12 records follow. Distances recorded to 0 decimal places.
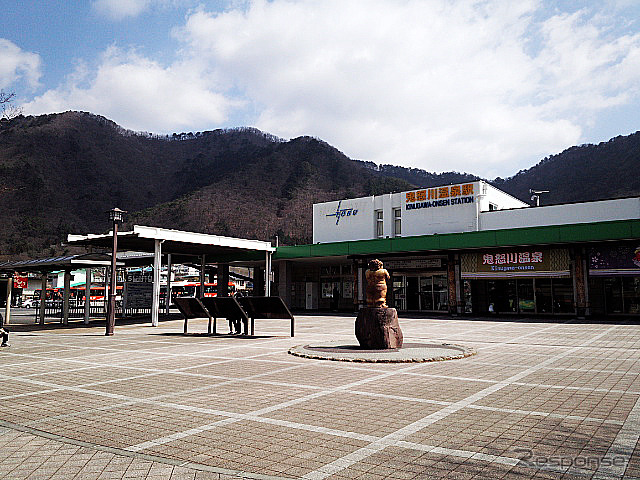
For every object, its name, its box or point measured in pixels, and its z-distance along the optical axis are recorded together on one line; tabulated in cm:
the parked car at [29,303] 5400
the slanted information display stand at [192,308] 1703
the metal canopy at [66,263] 2208
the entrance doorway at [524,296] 2625
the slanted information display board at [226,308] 1602
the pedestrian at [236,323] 1702
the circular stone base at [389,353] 1027
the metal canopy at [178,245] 2303
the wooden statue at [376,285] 1171
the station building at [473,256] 2447
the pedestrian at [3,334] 1395
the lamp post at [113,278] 1820
